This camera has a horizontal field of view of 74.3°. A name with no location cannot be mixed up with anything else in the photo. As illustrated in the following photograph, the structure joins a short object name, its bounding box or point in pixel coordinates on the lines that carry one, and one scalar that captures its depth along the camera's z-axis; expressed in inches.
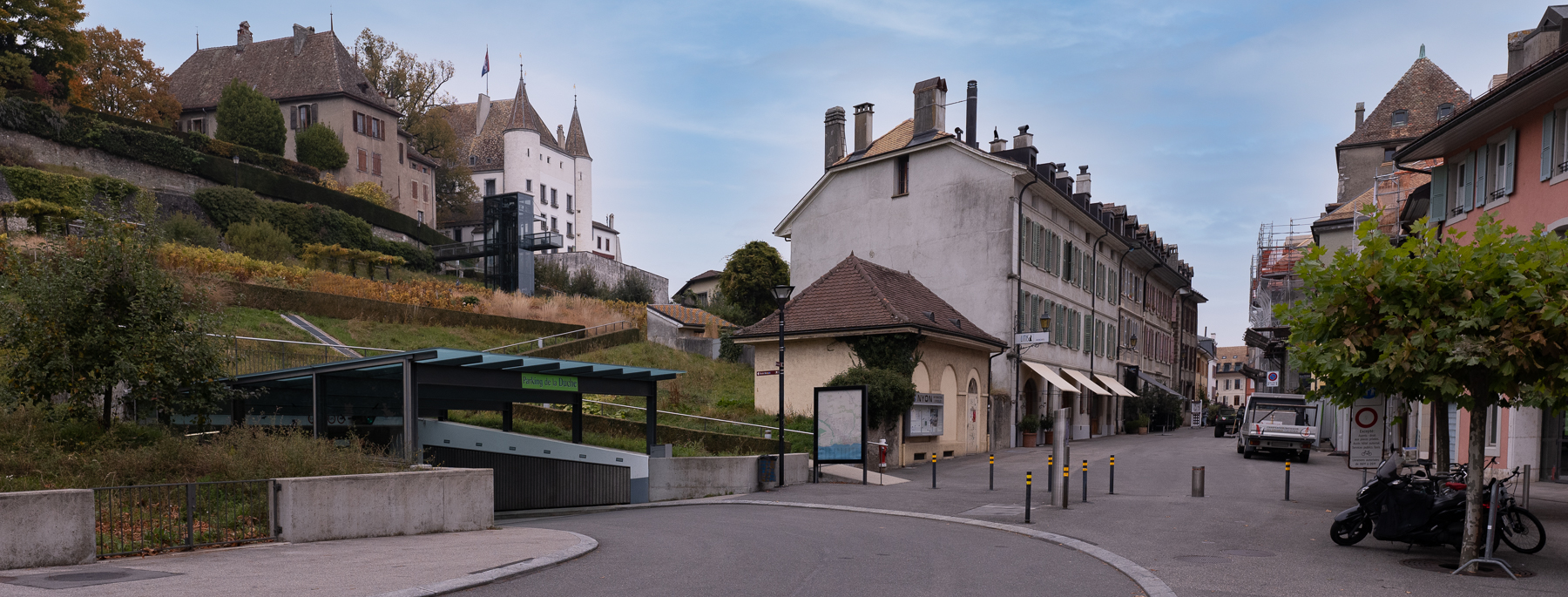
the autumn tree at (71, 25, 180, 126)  2203.5
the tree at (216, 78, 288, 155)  2322.8
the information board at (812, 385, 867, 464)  876.6
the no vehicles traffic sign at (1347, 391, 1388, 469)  695.7
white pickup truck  1133.1
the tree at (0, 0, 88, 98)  1866.4
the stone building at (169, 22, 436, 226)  2593.5
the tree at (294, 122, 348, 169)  2464.3
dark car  1753.2
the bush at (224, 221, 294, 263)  1669.5
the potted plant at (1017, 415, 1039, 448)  1428.4
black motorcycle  439.2
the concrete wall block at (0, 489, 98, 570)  368.8
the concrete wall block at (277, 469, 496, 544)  470.3
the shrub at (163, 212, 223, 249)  1577.3
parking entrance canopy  633.6
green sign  697.6
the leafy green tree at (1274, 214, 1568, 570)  395.5
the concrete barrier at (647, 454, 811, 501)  814.5
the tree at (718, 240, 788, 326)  2113.9
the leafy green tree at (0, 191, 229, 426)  554.6
